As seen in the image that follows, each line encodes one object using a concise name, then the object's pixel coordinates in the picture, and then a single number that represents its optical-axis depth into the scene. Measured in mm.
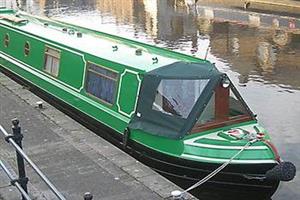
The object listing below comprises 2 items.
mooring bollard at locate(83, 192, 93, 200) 3683
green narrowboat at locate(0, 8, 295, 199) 8078
